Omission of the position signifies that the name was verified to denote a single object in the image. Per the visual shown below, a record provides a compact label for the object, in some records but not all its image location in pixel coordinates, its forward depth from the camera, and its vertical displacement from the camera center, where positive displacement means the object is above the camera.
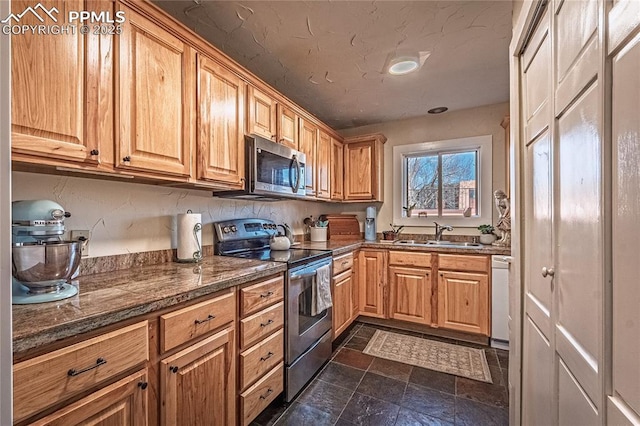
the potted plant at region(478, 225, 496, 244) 2.86 -0.25
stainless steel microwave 1.92 +0.31
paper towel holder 1.72 -0.25
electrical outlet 1.33 -0.12
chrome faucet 3.15 -0.21
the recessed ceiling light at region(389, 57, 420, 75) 2.10 +1.15
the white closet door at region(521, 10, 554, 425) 1.03 -0.08
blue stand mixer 0.94 -0.15
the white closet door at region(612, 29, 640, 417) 0.51 -0.03
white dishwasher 2.40 -0.80
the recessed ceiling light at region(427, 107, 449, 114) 3.09 +1.16
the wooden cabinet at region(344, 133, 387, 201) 3.38 +0.55
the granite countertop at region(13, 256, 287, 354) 0.76 -0.32
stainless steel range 1.77 -0.57
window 3.07 +0.35
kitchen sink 2.66 -0.34
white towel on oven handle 2.03 -0.61
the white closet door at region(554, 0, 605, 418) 0.66 +0.00
